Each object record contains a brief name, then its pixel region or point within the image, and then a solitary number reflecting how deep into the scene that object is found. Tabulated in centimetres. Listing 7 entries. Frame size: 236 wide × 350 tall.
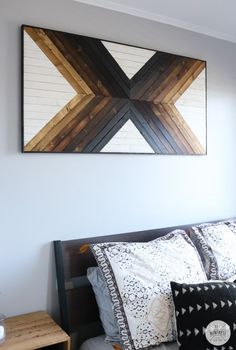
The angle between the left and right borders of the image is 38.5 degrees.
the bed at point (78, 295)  181
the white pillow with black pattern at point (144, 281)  160
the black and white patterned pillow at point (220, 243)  204
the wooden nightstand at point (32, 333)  146
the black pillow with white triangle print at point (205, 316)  148
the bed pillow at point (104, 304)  173
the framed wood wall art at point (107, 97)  182
